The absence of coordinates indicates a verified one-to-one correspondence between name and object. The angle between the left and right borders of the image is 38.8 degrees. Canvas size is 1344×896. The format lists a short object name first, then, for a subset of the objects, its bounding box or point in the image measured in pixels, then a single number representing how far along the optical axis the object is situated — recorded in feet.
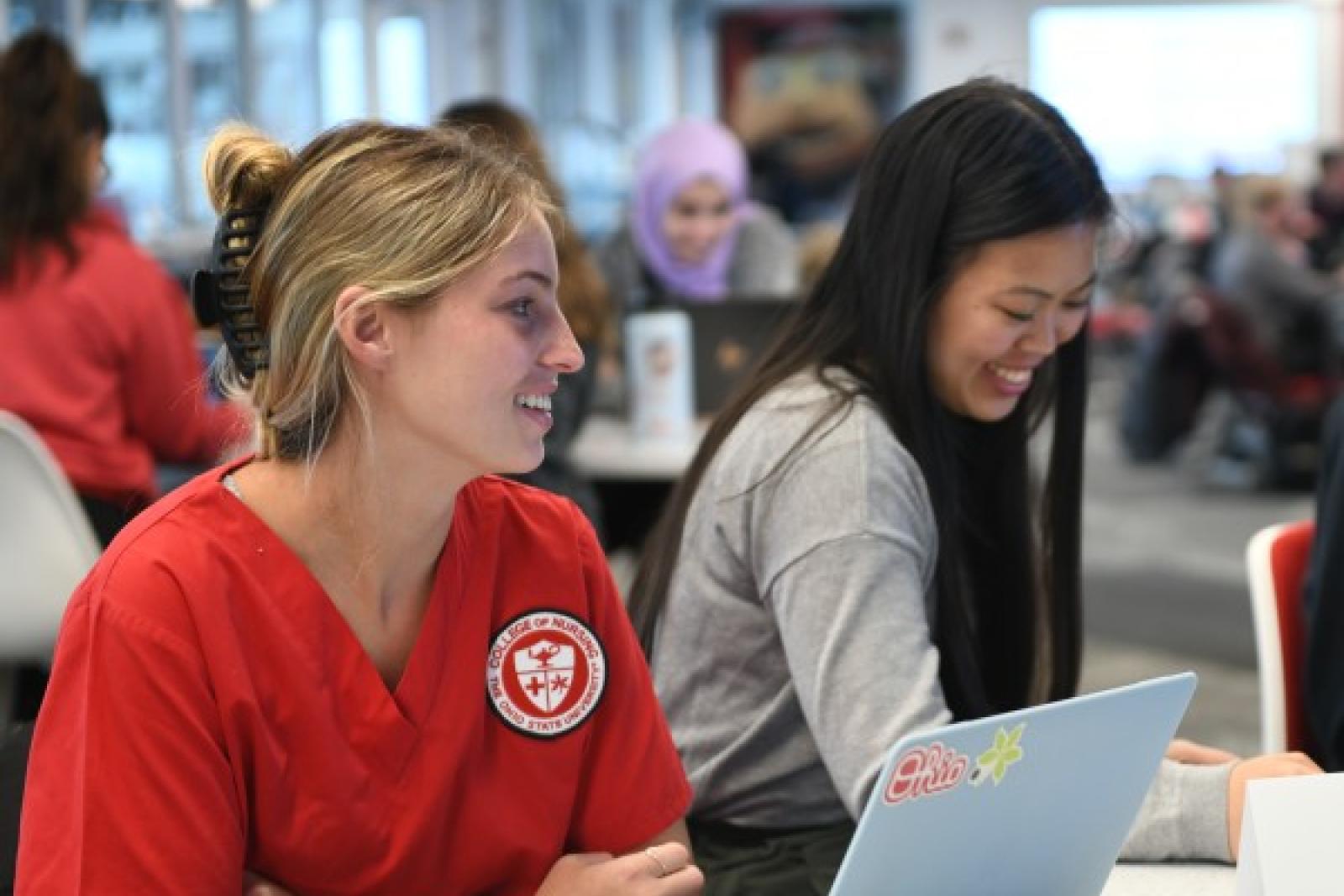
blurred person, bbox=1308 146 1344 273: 32.58
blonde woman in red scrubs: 3.85
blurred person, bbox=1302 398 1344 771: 5.75
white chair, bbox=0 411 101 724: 8.59
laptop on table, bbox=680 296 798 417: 11.89
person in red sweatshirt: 10.02
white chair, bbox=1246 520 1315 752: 6.00
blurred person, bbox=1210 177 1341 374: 24.00
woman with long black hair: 4.87
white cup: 11.00
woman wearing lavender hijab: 15.24
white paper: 3.36
